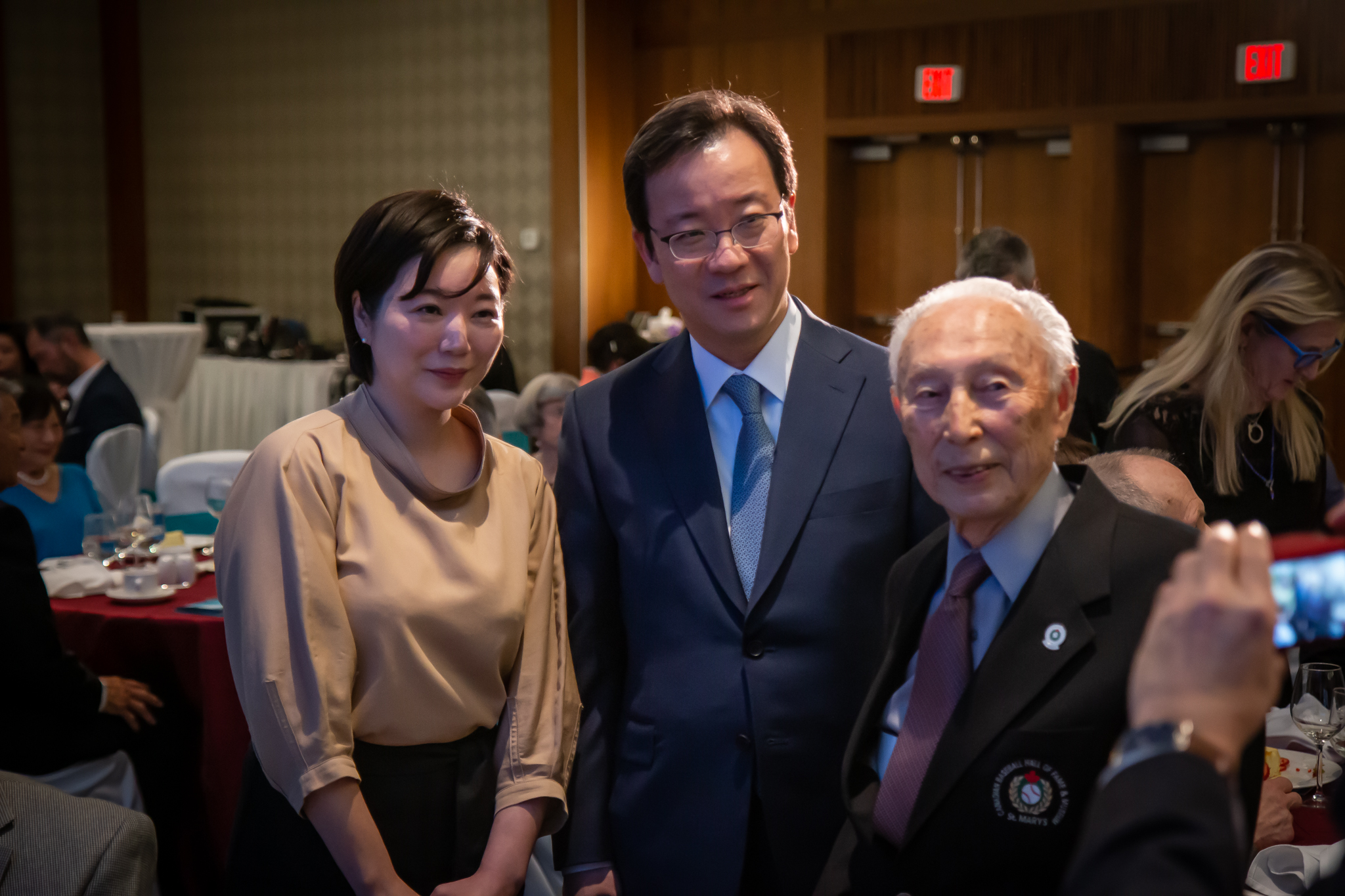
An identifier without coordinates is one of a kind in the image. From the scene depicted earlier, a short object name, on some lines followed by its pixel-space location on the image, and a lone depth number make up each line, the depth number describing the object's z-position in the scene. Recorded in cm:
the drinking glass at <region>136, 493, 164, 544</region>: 381
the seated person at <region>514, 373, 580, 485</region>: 400
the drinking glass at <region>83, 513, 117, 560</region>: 378
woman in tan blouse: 159
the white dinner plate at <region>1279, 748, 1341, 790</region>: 196
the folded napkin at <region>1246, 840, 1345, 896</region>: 155
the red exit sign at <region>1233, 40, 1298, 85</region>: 605
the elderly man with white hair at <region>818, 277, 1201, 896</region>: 119
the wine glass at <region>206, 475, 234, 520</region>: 401
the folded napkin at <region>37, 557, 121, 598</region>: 345
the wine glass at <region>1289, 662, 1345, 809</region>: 195
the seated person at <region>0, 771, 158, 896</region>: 177
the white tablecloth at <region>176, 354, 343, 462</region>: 821
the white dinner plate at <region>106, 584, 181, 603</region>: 334
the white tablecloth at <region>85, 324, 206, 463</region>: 737
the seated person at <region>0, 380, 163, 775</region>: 261
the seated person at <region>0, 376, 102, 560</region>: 415
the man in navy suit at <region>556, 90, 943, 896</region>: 156
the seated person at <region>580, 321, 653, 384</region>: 514
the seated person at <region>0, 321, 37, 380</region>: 666
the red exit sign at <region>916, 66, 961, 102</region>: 692
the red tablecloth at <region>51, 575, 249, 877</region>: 306
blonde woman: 267
